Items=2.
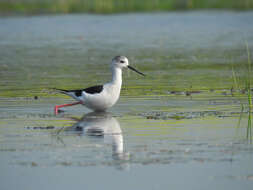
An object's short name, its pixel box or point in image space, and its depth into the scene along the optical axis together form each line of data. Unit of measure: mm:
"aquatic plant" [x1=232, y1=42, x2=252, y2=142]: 17766
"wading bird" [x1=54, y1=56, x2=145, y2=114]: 22266
